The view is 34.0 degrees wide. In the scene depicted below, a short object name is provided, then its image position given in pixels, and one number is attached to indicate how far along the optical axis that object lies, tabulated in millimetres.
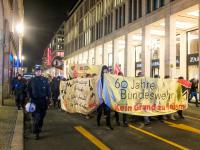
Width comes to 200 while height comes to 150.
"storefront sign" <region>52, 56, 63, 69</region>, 21172
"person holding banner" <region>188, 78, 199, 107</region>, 21406
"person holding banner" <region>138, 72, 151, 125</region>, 11548
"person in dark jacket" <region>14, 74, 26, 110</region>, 16047
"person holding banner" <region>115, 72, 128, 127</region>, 11227
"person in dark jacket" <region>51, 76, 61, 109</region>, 17812
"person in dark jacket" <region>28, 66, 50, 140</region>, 9062
